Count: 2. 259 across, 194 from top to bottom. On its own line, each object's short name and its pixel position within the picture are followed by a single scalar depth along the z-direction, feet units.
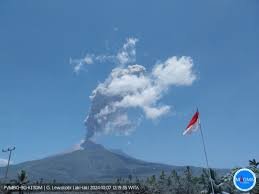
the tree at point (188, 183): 545.85
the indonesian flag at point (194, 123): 63.52
